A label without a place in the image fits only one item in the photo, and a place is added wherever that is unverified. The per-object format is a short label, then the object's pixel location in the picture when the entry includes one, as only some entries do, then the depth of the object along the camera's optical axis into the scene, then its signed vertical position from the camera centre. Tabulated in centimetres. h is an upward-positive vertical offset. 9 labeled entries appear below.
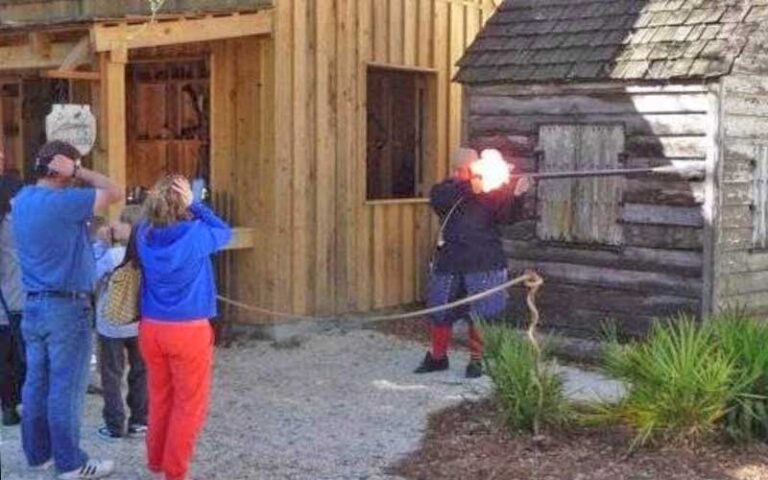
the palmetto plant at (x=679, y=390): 734 -137
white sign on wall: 947 +25
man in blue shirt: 665 -69
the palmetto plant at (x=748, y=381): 746 -134
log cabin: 1028 +13
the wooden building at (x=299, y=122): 1171 +37
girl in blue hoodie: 646 -78
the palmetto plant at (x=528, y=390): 766 -143
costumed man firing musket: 996 -70
